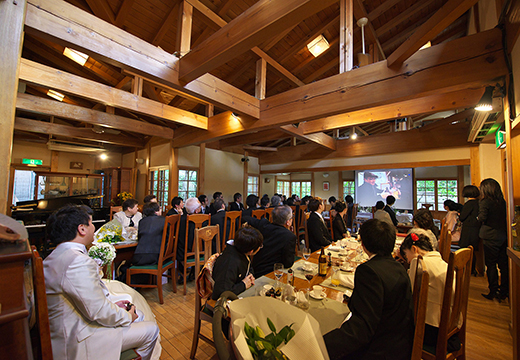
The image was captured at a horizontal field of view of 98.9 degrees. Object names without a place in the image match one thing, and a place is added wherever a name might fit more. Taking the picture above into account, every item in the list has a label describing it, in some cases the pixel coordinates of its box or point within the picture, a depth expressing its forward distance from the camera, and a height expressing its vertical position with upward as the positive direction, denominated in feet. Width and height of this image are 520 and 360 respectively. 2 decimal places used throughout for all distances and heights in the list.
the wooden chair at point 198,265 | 5.76 -2.29
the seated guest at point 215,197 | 17.47 -1.07
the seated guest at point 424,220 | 8.13 -1.01
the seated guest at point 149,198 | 13.50 -0.61
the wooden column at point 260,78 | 12.82 +6.51
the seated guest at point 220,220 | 11.82 -1.62
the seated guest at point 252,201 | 16.41 -0.82
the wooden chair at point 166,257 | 8.91 -2.99
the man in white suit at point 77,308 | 3.87 -2.18
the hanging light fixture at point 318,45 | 13.07 +8.75
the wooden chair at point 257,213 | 13.49 -1.41
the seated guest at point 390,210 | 13.91 -1.10
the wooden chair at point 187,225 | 9.93 -1.65
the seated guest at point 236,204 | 19.89 -1.28
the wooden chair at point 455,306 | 4.24 -2.30
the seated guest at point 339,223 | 12.37 -1.77
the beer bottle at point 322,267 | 6.33 -2.15
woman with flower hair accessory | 4.60 -2.15
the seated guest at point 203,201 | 18.34 -0.98
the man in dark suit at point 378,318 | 3.40 -2.00
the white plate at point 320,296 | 4.85 -2.31
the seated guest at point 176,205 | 13.64 -1.00
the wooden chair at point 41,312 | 3.10 -1.80
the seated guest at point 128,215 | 11.54 -1.42
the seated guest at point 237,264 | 4.99 -1.77
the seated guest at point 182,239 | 11.15 -2.54
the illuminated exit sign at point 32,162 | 24.44 +2.76
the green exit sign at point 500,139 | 10.26 +2.66
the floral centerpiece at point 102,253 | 6.08 -1.80
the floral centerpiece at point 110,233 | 8.29 -1.76
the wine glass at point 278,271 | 5.43 -2.01
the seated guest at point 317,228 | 10.47 -1.78
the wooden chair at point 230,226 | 11.48 -1.96
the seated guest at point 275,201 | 15.99 -0.76
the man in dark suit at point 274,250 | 7.03 -1.90
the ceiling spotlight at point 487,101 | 8.25 +3.58
